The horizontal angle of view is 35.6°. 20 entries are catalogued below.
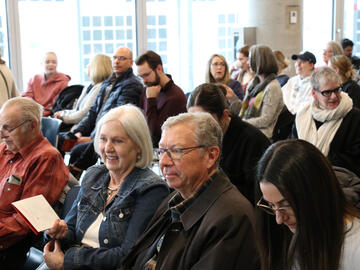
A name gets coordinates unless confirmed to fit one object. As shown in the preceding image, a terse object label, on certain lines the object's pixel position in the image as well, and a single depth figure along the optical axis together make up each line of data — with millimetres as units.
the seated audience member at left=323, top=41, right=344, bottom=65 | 8438
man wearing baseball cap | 6797
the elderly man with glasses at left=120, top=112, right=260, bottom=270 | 2104
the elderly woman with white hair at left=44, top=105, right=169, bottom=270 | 2598
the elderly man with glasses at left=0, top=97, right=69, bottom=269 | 3121
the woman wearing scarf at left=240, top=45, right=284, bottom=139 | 5551
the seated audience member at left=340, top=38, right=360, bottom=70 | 10109
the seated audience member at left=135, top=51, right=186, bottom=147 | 5383
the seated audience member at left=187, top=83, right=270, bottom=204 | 3387
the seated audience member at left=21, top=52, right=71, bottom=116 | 7730
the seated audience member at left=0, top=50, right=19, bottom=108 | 5841
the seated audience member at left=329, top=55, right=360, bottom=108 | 6027
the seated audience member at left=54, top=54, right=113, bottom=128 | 6559
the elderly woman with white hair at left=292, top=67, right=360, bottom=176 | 4012
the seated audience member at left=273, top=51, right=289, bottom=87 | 7587
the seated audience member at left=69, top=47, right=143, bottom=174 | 5551
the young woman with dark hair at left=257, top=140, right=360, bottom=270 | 1608
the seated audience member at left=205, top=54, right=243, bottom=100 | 6629
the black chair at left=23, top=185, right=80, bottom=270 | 3004
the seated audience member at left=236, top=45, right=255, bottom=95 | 7766
